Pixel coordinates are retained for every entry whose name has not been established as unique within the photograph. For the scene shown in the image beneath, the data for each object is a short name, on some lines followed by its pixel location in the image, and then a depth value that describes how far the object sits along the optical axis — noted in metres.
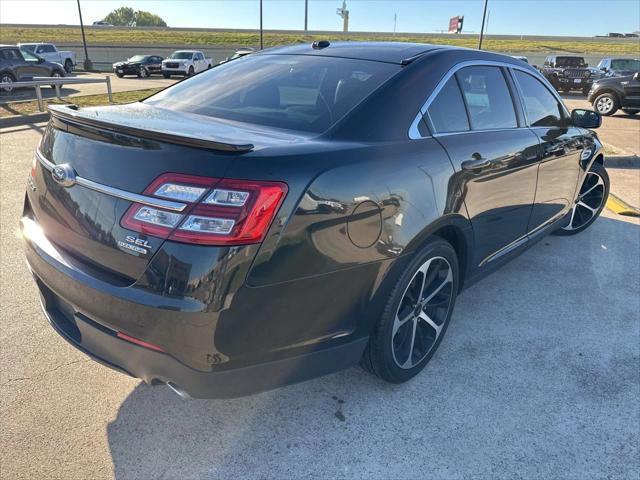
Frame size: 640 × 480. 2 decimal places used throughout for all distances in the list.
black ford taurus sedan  1.73
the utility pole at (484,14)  36.22
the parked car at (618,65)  19.45
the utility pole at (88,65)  36.41
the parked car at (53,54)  27.39
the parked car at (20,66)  17.06
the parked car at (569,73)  22.33
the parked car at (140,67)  29.81
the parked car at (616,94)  14.30
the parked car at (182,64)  28.80
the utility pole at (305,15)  59.12
